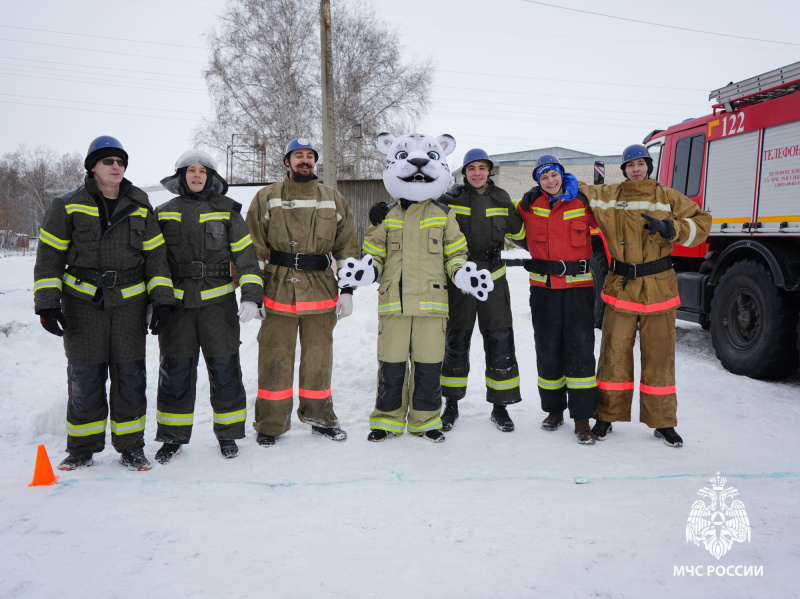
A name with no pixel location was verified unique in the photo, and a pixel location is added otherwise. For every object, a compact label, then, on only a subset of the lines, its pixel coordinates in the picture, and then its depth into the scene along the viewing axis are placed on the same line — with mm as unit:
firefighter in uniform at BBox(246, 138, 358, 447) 3760
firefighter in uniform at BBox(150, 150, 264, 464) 3438
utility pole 10078
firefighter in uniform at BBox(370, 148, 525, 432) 4004
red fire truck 5203
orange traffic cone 2947
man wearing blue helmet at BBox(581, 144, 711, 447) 3725
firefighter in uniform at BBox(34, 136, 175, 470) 3146
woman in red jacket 3834
